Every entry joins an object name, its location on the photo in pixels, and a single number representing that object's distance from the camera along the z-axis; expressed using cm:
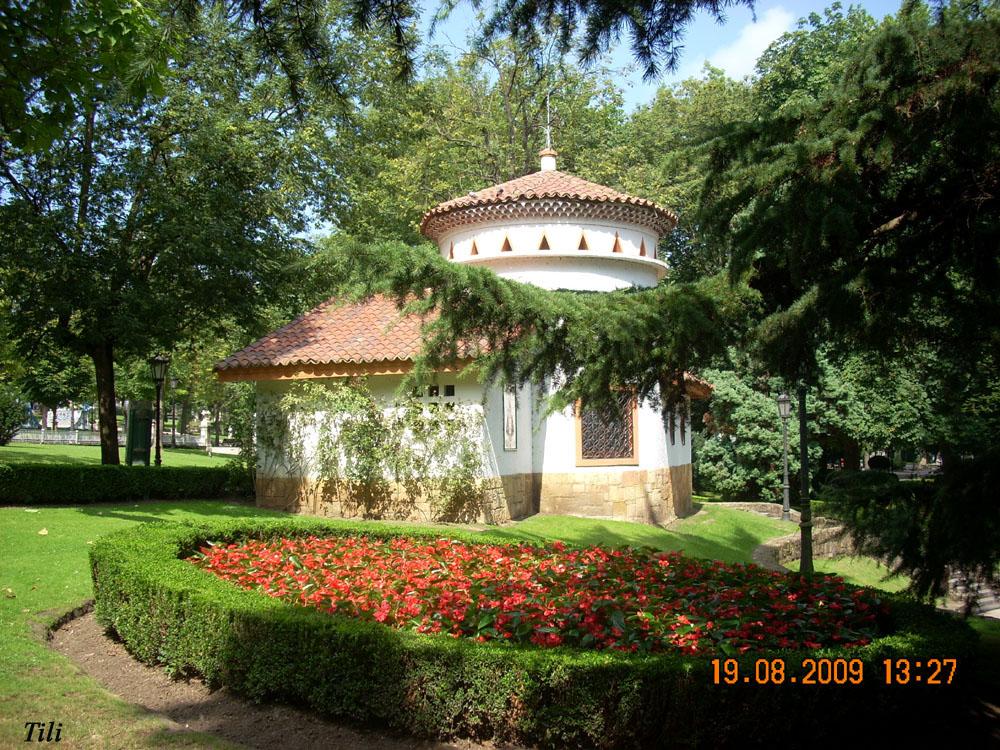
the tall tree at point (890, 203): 512
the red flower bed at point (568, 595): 625
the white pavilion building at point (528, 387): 1700
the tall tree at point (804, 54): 3128
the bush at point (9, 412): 3406
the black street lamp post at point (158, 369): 2014
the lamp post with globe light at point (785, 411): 2116
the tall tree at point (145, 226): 1571
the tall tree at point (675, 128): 3219
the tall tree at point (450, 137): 2755
